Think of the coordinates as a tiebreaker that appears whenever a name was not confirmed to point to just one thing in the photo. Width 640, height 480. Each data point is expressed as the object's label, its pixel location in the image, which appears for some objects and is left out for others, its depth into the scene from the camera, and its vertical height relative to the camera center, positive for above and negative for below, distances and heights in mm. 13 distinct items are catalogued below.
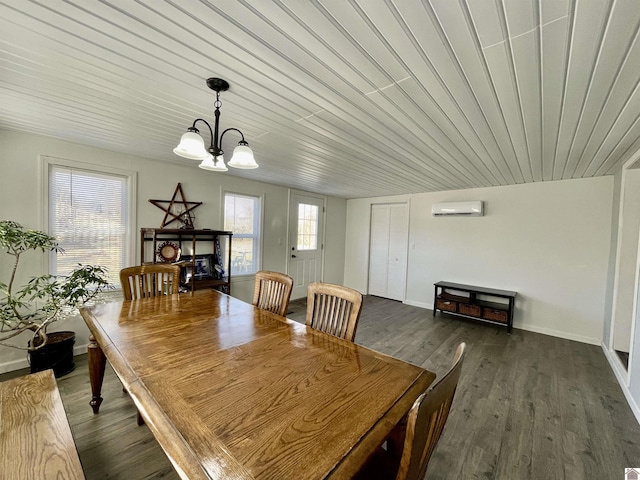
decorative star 3268 +193
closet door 5277 -353
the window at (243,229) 4035 -19
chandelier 1461 +445
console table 3793 -1023
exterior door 4977 -196
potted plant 2020 -724
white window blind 2623 +46
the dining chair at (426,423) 558 -442
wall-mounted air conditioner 4174 +451
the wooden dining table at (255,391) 672 -583
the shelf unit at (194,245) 3092 -260
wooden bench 919 -875
